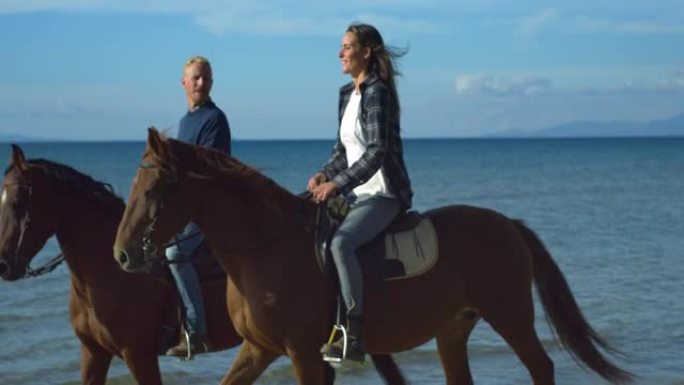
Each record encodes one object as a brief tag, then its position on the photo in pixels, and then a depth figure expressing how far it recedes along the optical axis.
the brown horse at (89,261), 16.06
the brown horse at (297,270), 13.93
